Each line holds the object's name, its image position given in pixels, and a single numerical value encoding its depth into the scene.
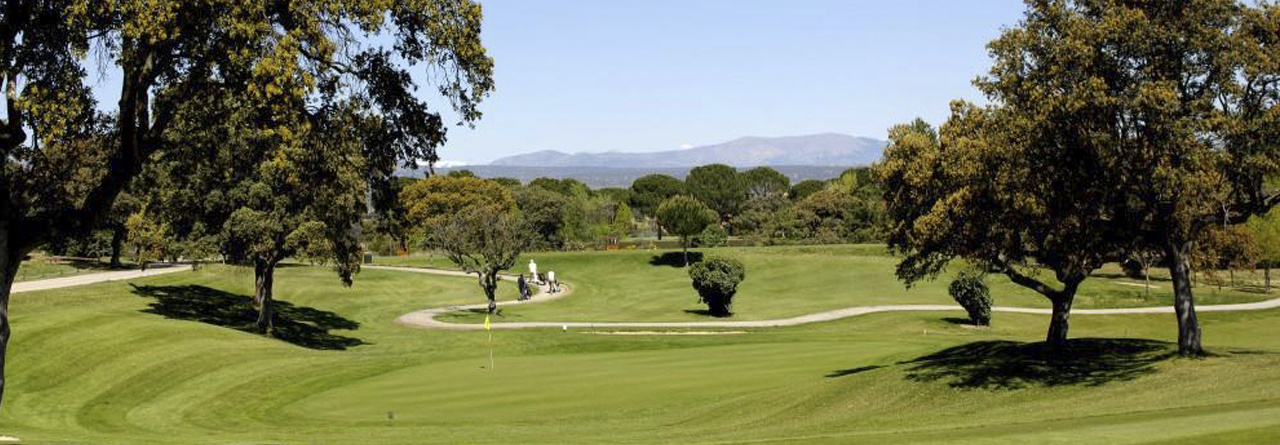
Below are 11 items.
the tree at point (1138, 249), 32.38
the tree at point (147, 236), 55.53
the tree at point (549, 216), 141.75
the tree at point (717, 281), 68.56
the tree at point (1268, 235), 83.94
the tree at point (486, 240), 68.75
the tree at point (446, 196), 145.25
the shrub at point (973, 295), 60.50
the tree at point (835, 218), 132.25
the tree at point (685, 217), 111.38
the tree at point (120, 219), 63.85
